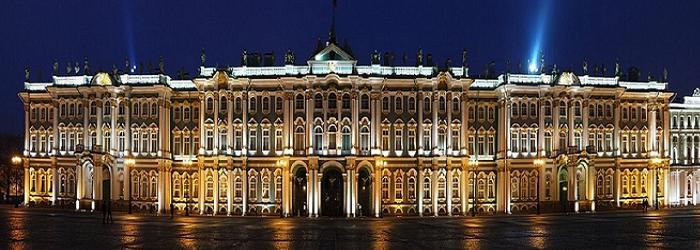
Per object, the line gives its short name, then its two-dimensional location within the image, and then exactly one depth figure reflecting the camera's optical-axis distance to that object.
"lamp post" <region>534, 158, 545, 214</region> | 69.62
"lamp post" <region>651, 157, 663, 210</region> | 73.12
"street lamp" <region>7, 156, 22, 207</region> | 70.94
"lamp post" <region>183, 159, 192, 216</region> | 69.21
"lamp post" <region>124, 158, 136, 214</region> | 69.56
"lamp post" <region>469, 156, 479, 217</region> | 68.92
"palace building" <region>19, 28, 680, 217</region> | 66.88
